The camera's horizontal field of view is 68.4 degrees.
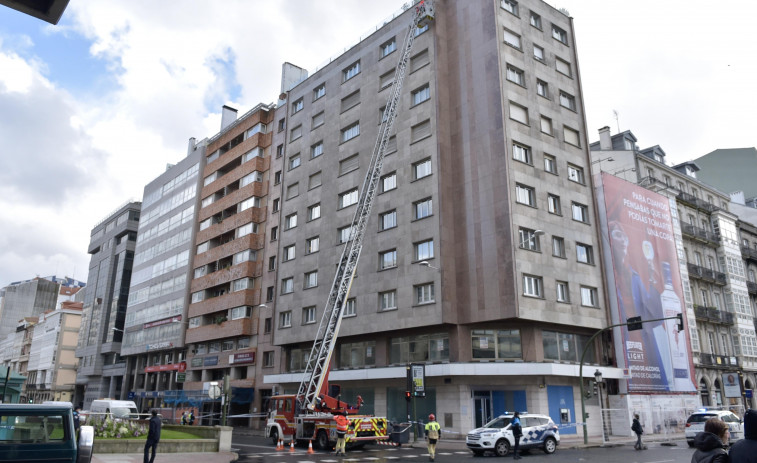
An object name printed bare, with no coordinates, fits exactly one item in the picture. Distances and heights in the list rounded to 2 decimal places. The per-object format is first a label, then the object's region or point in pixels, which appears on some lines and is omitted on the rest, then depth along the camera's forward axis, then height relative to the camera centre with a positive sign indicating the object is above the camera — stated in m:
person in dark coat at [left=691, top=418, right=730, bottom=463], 5.66 -0.46
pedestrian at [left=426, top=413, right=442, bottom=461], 21.77 -1.45
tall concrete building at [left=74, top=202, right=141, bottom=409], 79.56 +12.57
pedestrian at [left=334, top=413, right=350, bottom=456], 23.08 -1.47
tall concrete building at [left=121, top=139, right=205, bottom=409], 64.81 +13.71
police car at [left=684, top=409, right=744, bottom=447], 27.69 -1.27
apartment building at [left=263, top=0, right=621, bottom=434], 33.44 +10.70
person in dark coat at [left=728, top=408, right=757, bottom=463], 5.32 -0.45
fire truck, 25.30 -0.39
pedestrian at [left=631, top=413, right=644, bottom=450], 26.11 -1.62
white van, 36.69 -0.68
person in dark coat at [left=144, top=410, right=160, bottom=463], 16.64 -1.08
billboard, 37.78 +7.81
